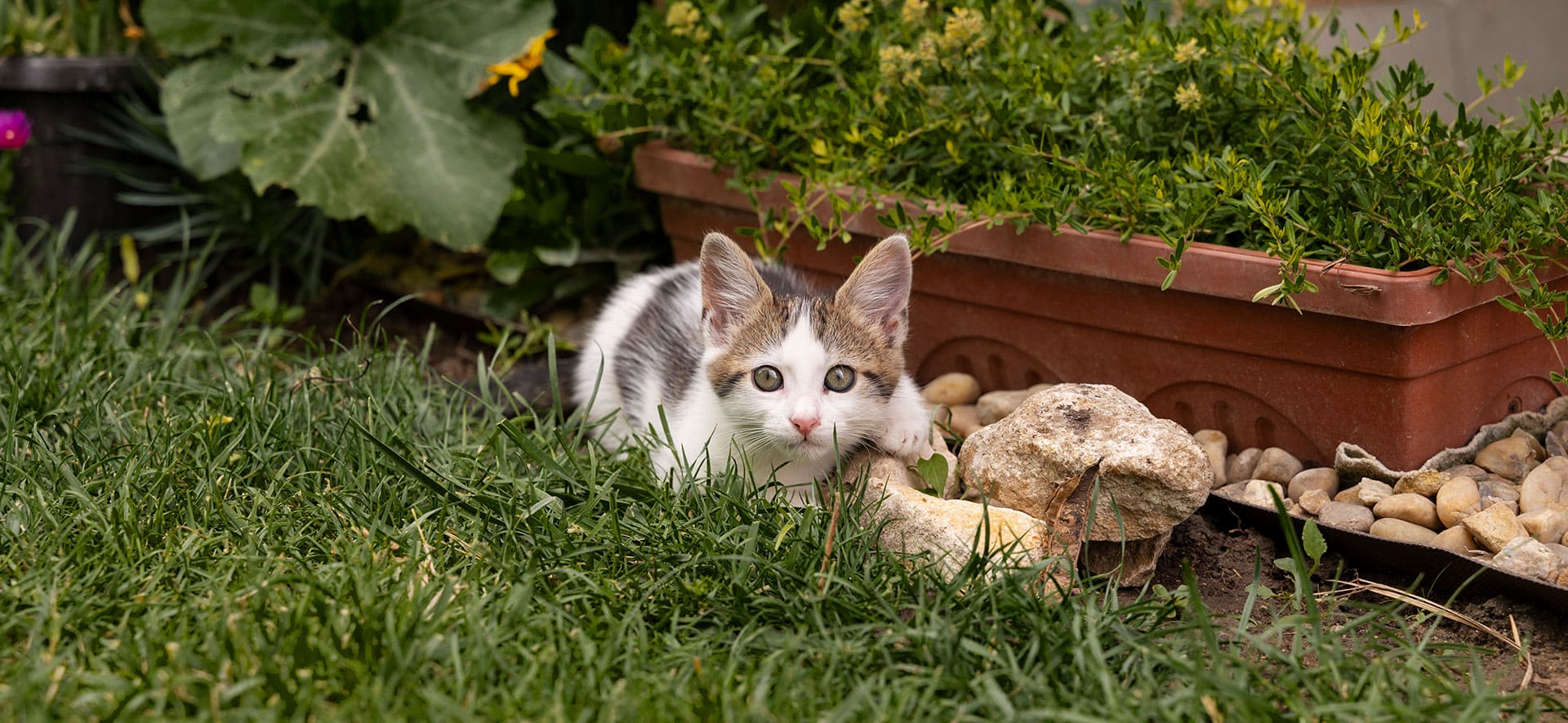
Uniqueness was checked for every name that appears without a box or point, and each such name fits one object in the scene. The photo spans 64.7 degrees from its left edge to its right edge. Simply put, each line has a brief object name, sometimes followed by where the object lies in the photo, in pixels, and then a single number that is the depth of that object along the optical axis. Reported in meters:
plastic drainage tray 2.30
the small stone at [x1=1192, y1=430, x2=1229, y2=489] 2.88
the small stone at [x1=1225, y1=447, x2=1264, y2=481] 2.87
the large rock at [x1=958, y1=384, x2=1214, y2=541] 2.39
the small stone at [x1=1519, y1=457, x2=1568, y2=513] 2.57
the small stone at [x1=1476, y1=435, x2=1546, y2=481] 2.73
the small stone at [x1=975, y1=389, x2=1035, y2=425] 3.16
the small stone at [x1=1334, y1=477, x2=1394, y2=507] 2.64
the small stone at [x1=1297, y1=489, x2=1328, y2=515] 2.66
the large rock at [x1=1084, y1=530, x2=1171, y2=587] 2.52
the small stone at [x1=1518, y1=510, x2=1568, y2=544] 2.46
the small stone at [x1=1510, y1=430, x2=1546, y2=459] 2.81
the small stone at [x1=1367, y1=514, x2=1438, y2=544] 2.52
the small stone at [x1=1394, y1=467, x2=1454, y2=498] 2.63
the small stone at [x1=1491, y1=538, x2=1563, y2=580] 2.34
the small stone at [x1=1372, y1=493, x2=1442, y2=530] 2.57
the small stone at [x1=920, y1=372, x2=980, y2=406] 3.38
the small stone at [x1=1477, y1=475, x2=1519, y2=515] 2.59
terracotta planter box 2.61
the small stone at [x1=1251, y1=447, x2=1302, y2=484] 2.80
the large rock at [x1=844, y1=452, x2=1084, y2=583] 2.30
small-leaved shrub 2.60
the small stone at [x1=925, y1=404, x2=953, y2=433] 3.09
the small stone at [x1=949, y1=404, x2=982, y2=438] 3.18
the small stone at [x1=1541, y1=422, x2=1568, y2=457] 2.82
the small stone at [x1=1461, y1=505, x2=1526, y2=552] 2.44
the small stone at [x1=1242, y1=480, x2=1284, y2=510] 2.70
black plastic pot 4.20
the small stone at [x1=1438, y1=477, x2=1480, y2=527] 2.54
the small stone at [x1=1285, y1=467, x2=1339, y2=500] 2.73
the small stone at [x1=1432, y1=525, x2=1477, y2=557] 2.49
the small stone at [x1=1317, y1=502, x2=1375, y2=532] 2.57
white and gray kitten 2.66
